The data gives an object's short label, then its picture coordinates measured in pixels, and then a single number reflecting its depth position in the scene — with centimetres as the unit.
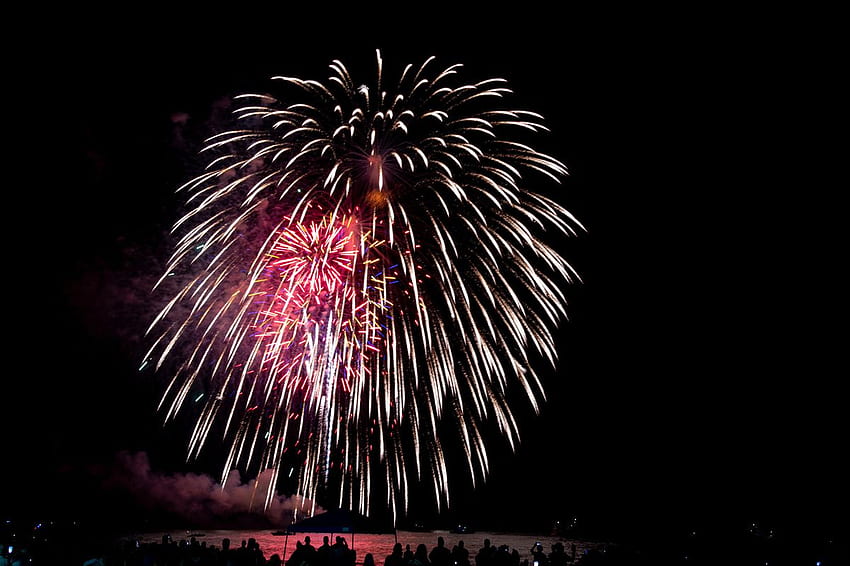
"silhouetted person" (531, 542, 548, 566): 1425
